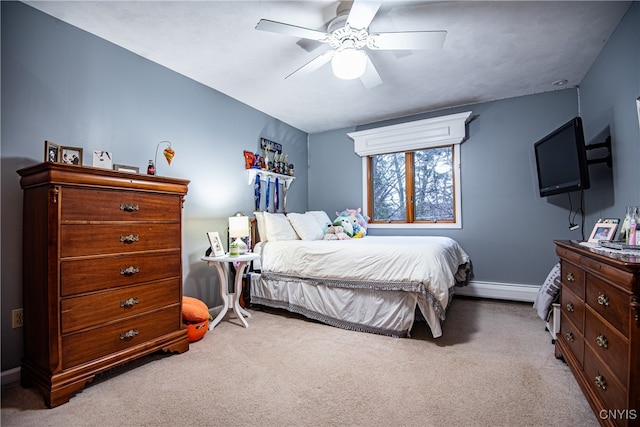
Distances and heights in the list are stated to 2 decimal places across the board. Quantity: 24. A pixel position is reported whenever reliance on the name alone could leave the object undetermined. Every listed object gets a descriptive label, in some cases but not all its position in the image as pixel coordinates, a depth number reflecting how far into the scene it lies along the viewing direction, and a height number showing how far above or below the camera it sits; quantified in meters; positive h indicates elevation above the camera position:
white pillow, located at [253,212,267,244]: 3.38 -0.08
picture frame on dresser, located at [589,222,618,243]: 1.74 -0.12
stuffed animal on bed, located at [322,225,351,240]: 3.52 -0.20
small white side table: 2.69 -0.57
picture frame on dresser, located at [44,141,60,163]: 1.80 +0.44
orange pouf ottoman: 2.39 -0.82
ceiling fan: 1.91 +1.24
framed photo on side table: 2.79 -0.24
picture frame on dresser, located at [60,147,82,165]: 1.94 +0.45
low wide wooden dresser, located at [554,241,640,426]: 1.08 -0.53
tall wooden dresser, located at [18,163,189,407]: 1.63 -0.32
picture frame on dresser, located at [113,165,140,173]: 2.32 +0.42
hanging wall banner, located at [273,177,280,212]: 4.17 +0.28
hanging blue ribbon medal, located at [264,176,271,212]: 3.98 +0.32
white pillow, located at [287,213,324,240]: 3.48 -0.11
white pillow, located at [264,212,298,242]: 3.29 -0.11
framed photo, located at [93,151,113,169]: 2.12 +0.45
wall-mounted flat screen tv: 2.44 +0.48
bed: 2.39 -0.54
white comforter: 2.36 -0.41
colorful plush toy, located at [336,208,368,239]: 3.79 -0.05
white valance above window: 3.80 +1.11
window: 3.91 +0.63
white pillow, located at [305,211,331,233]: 3.88 -0.02
